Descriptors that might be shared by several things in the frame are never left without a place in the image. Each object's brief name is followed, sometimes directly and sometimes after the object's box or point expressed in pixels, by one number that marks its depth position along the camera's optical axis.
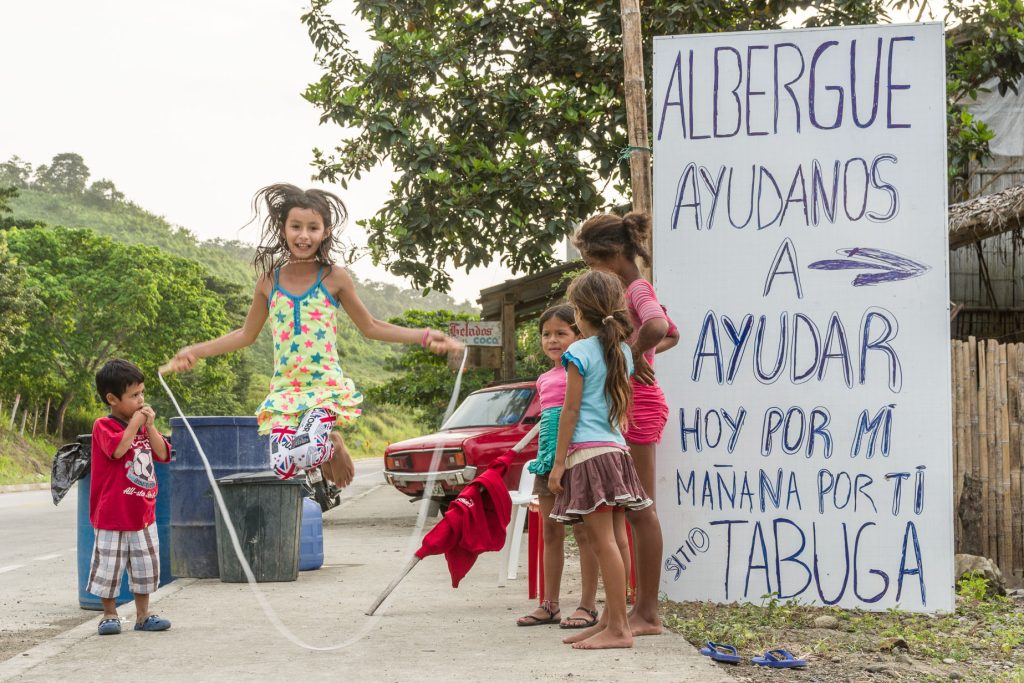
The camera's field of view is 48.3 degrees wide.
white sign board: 6.68
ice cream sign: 13.20
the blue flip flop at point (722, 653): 5.09
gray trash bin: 8.31
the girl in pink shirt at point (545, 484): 5.99
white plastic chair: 8.03
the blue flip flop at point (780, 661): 5.01
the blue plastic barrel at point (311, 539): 9.29
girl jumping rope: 3.84
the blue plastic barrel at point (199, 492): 8.63
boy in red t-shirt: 6.25
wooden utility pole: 7.98
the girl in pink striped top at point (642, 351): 5.80
